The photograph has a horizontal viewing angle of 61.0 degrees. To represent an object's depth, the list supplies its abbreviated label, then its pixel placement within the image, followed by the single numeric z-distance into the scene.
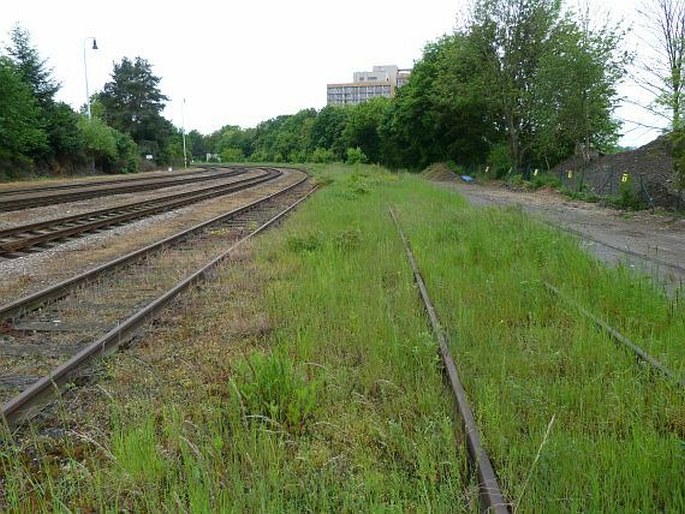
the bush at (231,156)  147.88
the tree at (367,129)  76.86
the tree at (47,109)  42.00
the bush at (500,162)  41.76
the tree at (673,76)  17.27
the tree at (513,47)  38.62
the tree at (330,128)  97.88
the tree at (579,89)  29.25
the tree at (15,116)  34.25
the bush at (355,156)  53.26
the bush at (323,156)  85.38
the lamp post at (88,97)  48.81
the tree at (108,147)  50.03
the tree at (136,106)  72.88
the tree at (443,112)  43.25
